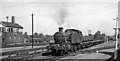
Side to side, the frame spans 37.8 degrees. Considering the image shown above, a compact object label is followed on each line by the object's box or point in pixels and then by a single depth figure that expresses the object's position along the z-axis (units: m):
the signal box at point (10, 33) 57.05
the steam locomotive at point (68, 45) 25.16
